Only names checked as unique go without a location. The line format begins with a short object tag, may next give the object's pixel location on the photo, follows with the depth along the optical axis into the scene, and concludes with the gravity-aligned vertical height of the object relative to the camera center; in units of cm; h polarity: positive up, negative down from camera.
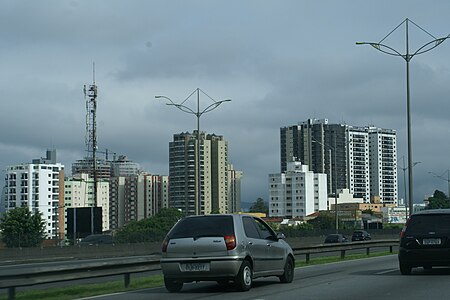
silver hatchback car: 1656 -100
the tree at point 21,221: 8406 -182
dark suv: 2111 -104
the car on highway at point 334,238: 6175 -281
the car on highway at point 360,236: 6682 -286
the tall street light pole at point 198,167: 4735 +204
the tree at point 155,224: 5597 -234
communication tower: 10681 +1197
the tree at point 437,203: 13562 -47
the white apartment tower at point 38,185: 19388 +437
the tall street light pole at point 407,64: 3944 +656
